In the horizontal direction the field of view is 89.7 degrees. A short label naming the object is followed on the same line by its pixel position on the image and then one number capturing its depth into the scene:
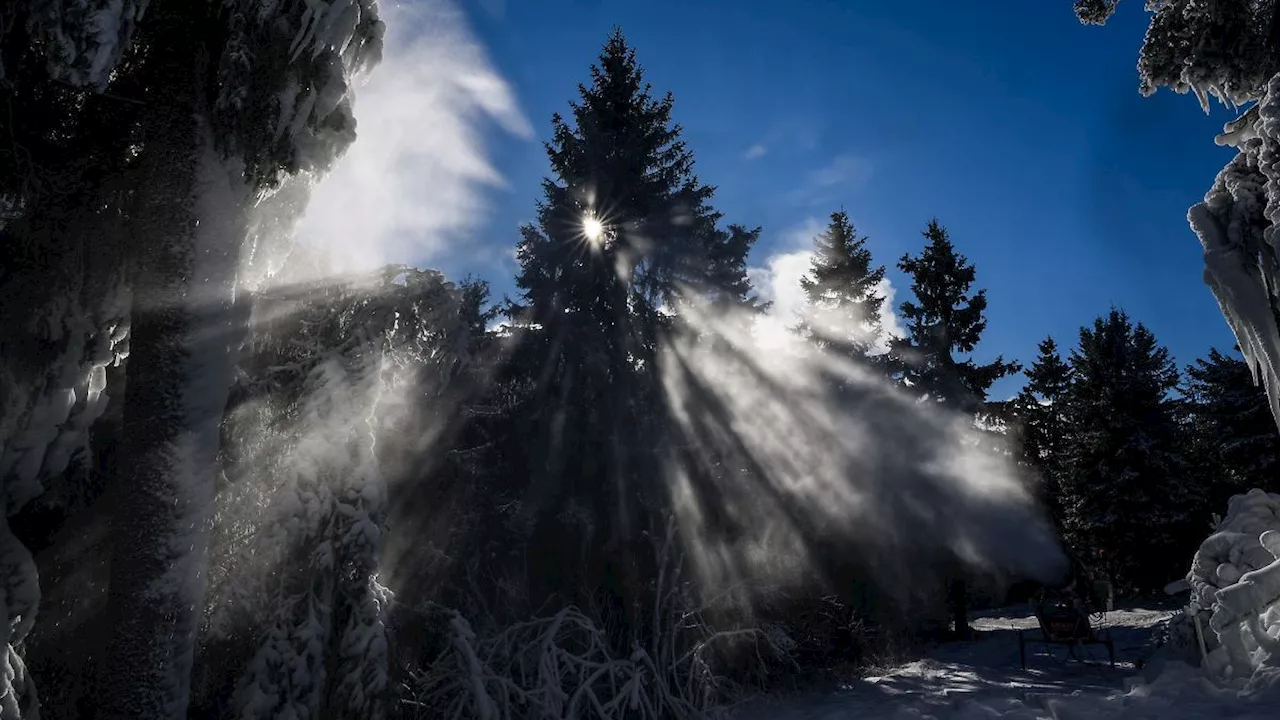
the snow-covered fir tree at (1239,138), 5.75
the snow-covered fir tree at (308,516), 4.80
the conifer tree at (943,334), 20.12
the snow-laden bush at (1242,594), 6.29
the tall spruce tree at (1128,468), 22.38
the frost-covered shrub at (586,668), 6.29
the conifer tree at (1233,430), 20.94
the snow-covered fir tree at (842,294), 21.00
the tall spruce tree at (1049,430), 25.77
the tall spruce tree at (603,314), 9.74
